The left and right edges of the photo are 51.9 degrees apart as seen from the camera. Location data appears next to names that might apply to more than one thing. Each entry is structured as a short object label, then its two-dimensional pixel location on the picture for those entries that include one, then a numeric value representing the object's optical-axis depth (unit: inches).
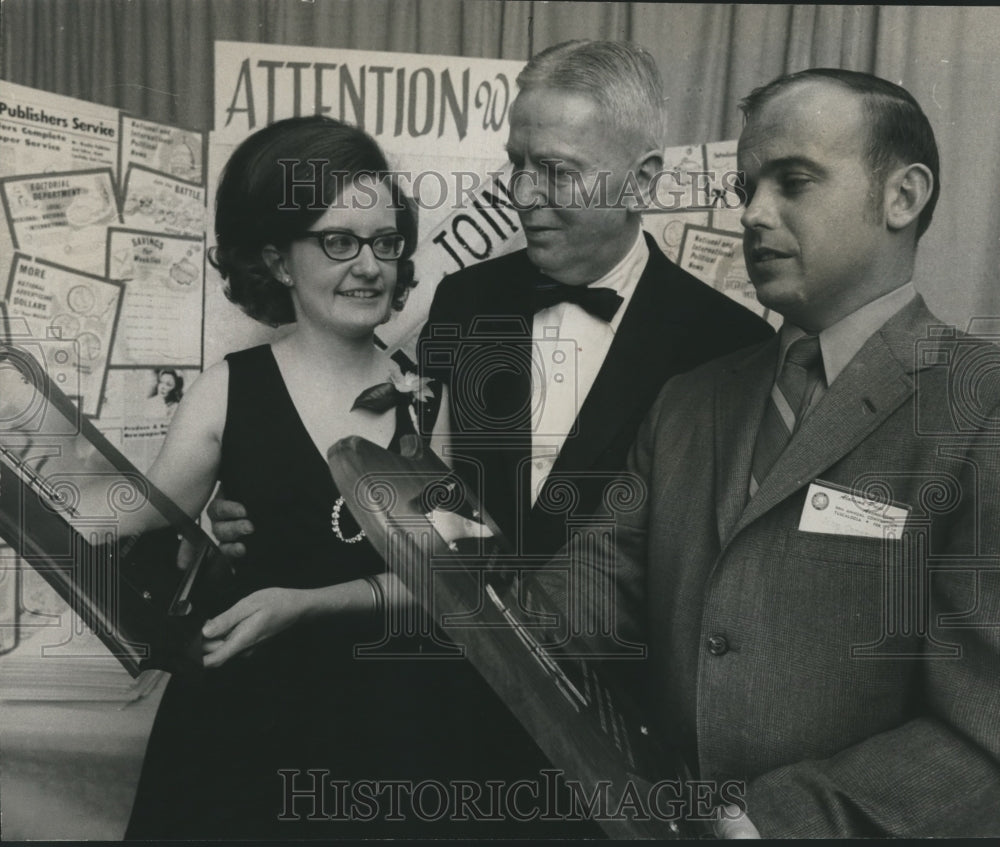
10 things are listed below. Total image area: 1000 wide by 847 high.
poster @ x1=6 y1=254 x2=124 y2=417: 105.3
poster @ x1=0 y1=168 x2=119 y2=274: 105.1
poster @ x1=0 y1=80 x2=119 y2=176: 105.0
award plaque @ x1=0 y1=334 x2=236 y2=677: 104.5
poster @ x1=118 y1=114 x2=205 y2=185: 104.5
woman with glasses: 103.3
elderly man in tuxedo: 102.0
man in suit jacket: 87.3
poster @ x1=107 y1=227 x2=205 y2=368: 104.9
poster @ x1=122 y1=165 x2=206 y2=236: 104.7
